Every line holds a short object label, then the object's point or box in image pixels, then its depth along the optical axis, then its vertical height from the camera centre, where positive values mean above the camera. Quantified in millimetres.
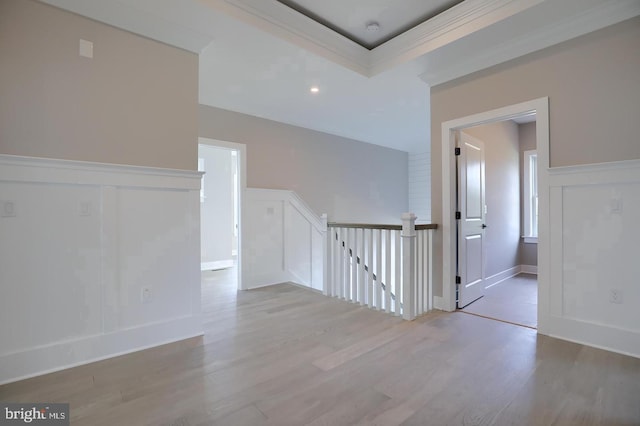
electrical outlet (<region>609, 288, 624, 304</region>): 2309 -661
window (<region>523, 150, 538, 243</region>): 5410 +251
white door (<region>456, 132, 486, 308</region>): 3410 -101
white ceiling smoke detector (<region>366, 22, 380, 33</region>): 2852 +1782
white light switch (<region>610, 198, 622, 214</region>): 2311 +33
